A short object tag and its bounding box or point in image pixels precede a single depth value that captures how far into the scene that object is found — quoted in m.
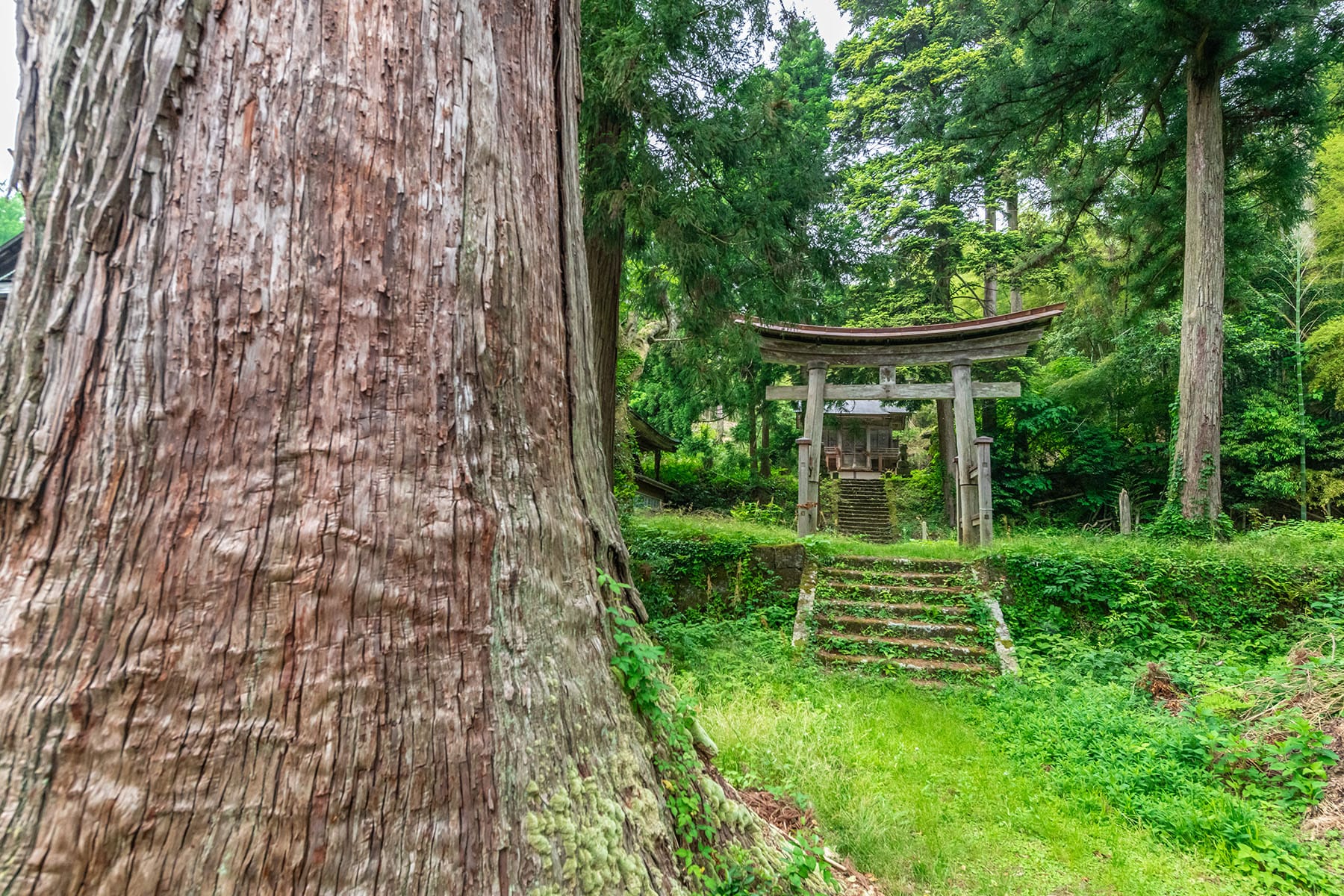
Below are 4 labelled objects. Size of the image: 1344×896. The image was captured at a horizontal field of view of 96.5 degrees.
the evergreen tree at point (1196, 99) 7.70
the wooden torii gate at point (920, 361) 8.46
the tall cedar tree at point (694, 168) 5.20
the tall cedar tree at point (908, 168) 14.70
